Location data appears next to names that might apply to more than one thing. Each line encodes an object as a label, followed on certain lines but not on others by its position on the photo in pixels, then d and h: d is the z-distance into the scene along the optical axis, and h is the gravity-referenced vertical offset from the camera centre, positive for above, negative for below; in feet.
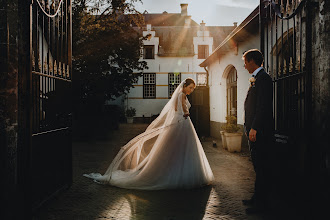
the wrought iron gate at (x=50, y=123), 13.06 -0.65
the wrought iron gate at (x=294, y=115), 11.09 -0.27
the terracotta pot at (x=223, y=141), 33.44 -3.63
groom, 12.43 -0.56
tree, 41.47 +8.67
